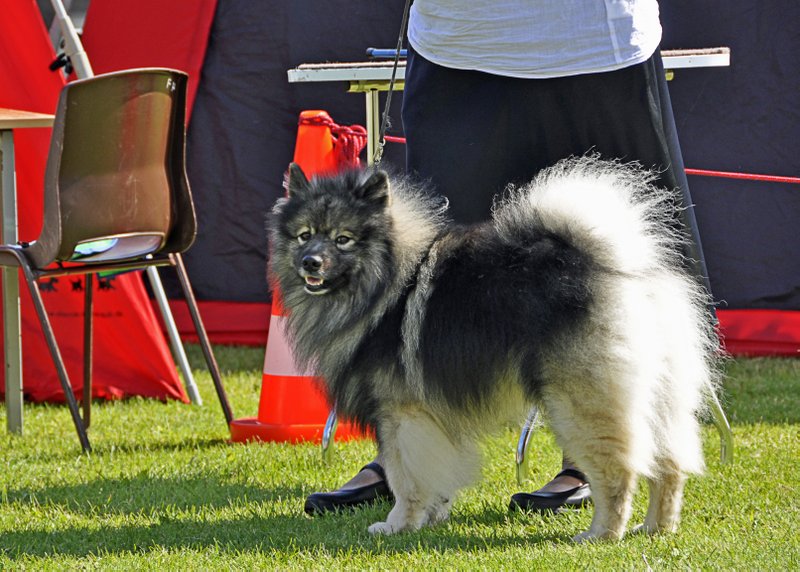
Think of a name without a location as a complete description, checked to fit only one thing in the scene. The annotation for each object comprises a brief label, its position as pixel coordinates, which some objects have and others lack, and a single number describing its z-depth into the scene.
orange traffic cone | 8.30
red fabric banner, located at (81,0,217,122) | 11.21
